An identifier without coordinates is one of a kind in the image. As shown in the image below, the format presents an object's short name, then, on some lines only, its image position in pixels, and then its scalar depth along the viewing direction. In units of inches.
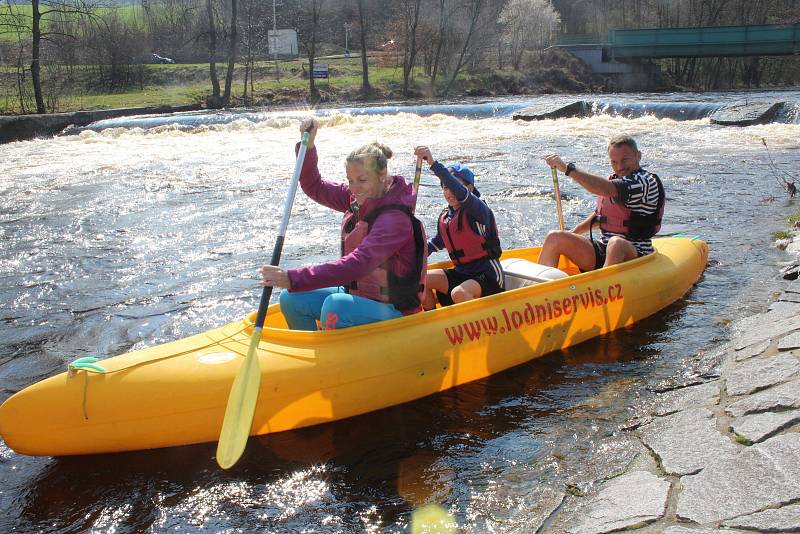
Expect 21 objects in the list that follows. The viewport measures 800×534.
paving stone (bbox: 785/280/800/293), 187.8
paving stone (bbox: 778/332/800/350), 139.8
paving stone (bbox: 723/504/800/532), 86.7
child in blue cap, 170.1
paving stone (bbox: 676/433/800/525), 93.4
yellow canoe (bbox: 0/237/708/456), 132.0
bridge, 981.8
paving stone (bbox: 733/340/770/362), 149.9
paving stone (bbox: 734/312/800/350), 153.9
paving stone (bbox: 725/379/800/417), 115.5
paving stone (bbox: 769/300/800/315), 167.0
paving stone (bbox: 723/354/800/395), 127.1
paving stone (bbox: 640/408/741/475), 109.5
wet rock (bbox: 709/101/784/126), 576.7
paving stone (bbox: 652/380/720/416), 136.3
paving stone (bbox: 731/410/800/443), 109.3
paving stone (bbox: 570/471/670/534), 97.3
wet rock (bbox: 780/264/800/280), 216.4
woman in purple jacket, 139.8
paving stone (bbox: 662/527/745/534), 89.7
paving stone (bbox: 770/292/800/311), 178.1
